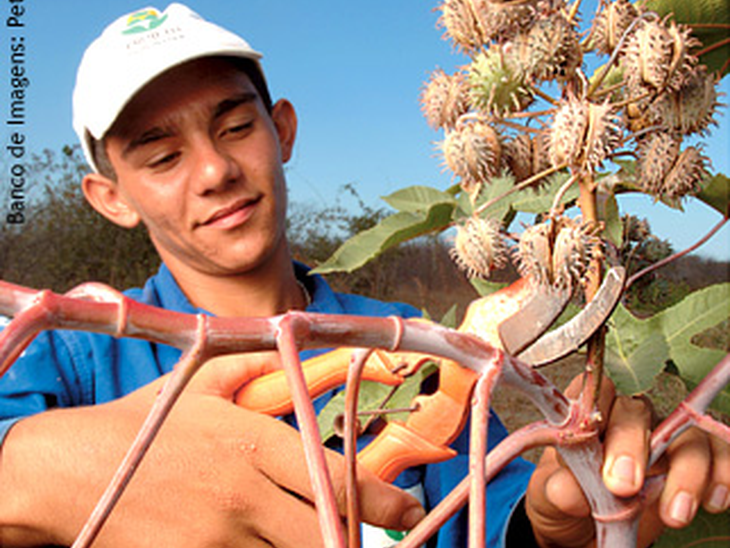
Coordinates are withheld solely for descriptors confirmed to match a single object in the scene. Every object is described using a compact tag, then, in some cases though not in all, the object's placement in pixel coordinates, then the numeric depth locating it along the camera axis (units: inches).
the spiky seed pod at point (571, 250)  20.3
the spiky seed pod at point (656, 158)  22.9
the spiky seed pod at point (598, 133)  20.7
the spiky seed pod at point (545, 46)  21.5
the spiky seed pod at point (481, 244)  23.6
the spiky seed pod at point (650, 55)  21.8
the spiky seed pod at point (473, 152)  23.5
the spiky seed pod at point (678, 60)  22.0
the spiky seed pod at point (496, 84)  22.0
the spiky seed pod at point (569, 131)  20.8
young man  26.8
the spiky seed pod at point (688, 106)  22.8
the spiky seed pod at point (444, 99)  24.5
